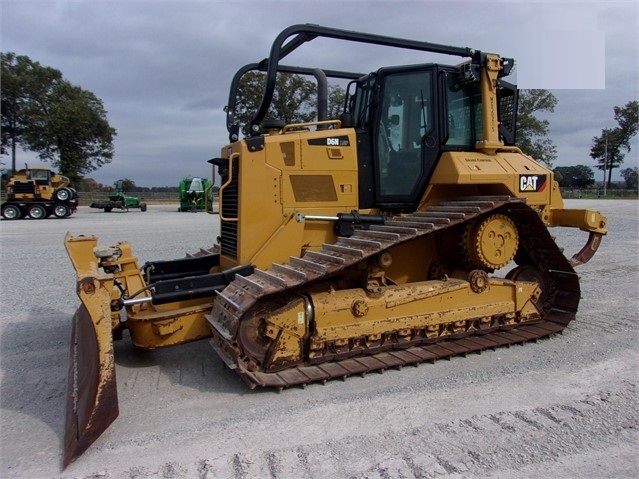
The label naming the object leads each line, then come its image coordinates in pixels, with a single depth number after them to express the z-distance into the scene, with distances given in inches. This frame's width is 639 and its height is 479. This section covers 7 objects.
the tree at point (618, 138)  2389.3
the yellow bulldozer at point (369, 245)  181.5
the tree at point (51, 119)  1822.1
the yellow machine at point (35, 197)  1056.7
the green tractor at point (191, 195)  1258.6
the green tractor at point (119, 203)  1331.2
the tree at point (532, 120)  1374.3
